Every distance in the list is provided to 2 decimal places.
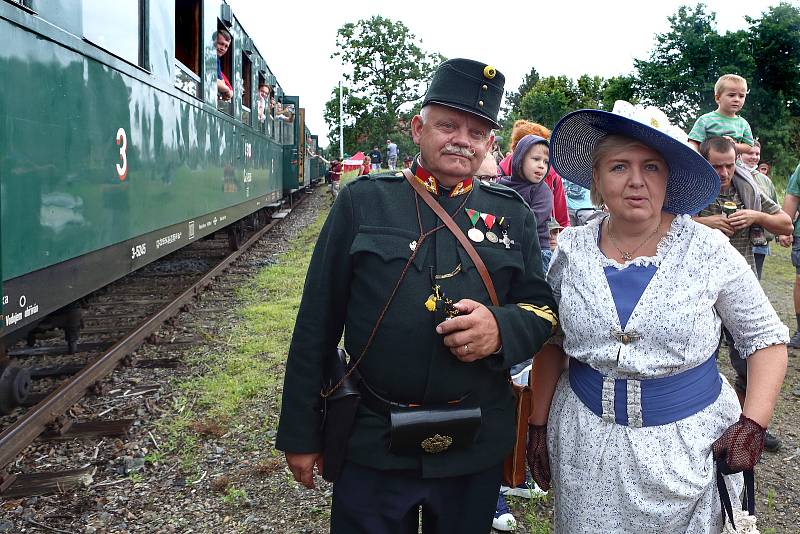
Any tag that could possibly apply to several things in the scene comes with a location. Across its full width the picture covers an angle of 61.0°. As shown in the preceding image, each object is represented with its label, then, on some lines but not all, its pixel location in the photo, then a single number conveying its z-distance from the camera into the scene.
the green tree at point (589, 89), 44.50
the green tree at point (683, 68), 33.31
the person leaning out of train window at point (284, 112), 14.15
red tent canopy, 35.90
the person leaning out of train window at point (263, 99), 11.01
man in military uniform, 1.88
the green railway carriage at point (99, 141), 2.98
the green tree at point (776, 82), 29.45
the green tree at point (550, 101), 42.34
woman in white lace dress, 1.86
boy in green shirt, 4.29
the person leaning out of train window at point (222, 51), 7.30
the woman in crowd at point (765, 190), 5.39
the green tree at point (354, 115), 54.03
